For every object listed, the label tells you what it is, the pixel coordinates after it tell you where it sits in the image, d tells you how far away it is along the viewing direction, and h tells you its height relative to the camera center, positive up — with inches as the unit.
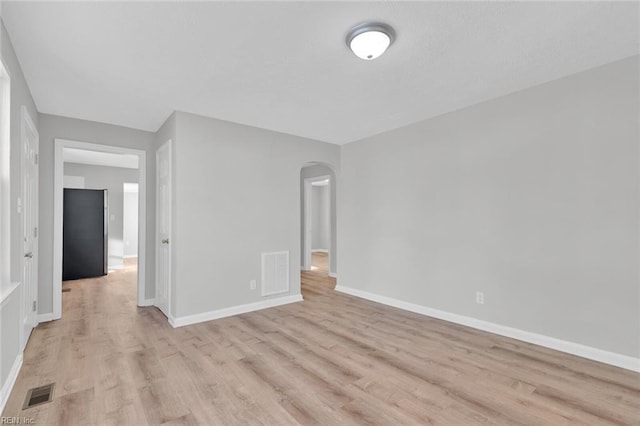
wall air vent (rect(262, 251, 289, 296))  166.2 -31.9
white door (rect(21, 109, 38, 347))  111.1 -1.8
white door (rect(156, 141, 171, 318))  147.7 -5.2
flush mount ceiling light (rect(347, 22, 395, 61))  79.5 +48.1
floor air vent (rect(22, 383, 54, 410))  78.0 -48.1
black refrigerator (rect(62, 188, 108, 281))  235.0 -12.2
